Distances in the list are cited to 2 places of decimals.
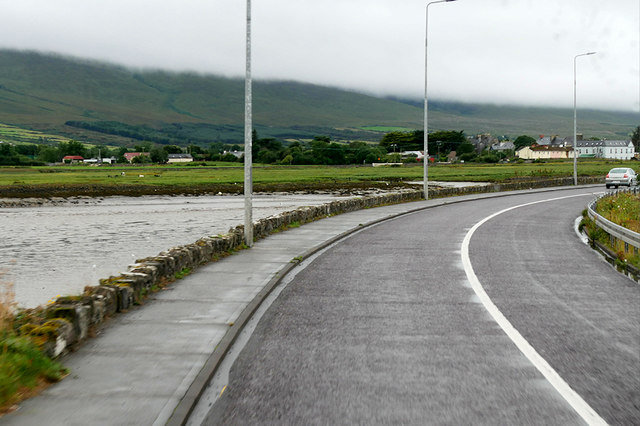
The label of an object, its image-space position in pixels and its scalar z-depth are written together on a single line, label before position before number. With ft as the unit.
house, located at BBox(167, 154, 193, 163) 613.11
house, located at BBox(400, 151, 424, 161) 600.39
